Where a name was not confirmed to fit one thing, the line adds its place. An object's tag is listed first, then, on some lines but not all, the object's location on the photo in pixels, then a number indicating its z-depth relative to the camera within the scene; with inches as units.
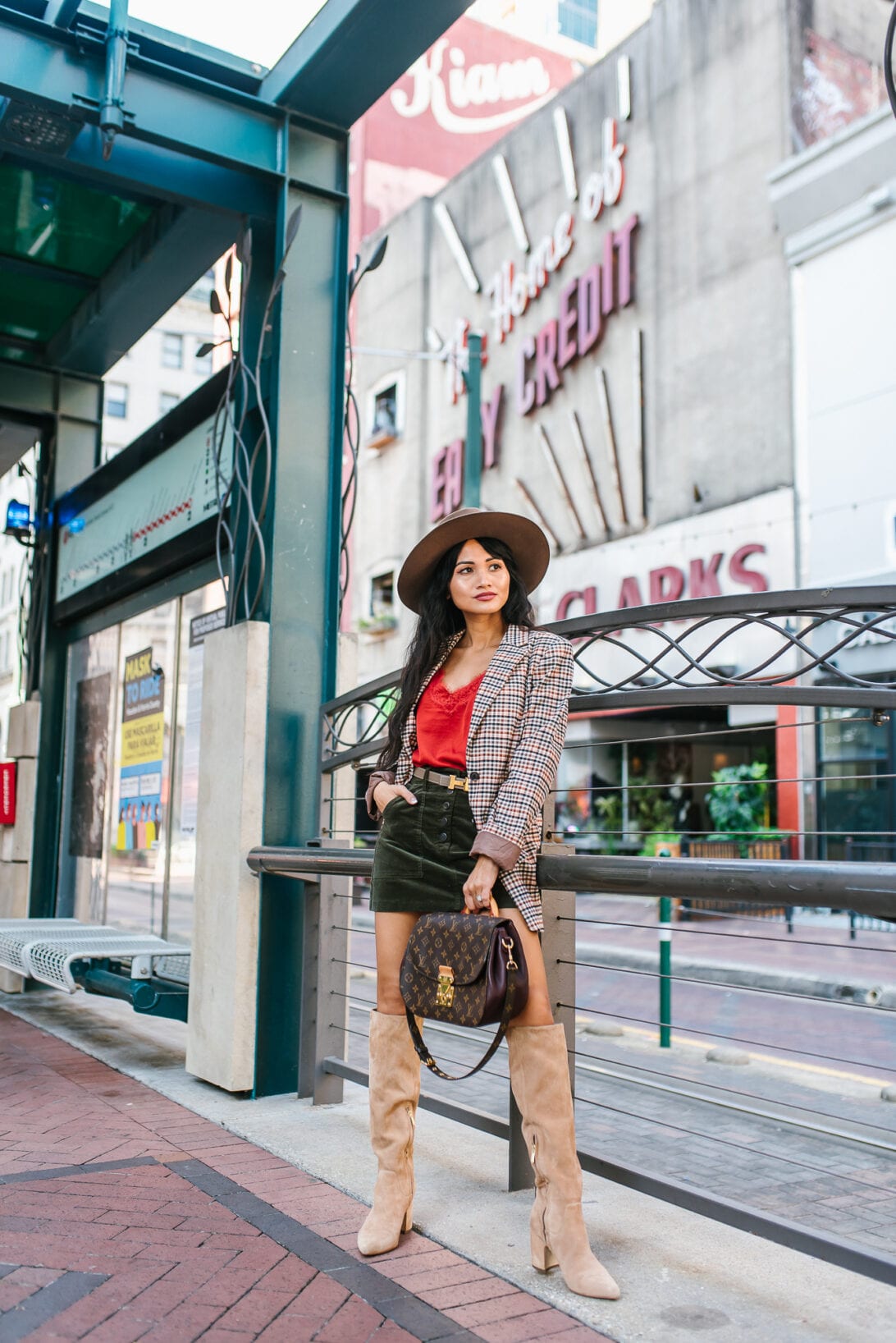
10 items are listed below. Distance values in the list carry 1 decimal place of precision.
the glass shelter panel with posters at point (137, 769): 275.0
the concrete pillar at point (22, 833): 337.7
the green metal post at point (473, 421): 493.0
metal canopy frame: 209.9
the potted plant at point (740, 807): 737.0
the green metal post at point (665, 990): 273.4
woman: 119.9
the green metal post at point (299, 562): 205.6
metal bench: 222.4
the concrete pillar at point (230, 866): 200.7
